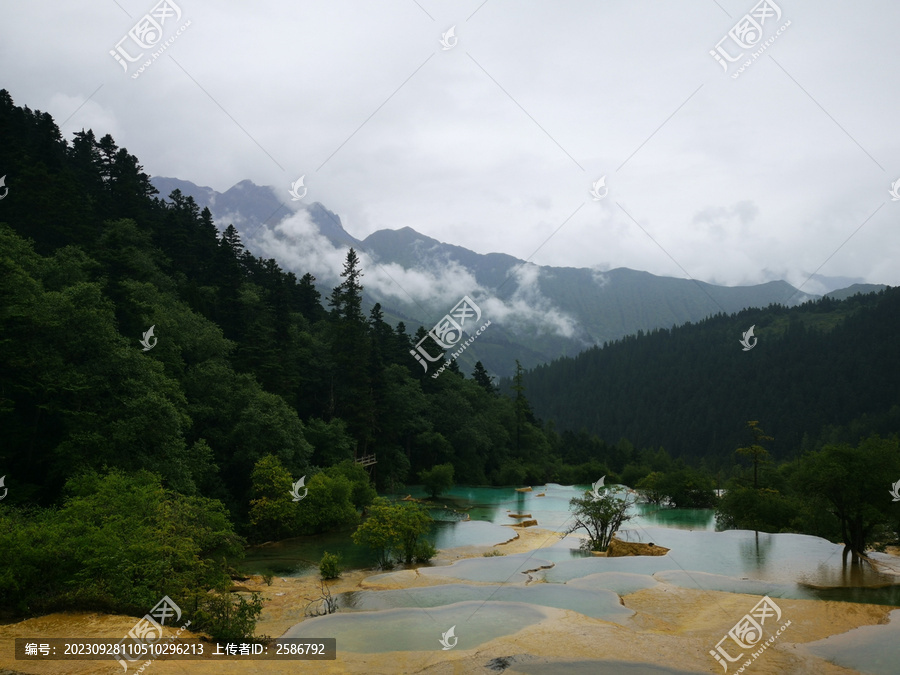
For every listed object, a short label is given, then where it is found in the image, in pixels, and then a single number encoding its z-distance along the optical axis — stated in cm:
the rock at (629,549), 3412
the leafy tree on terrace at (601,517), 3803
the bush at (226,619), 1719
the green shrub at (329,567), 2850
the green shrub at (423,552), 3300
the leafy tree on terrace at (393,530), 3170
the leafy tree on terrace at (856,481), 2794
